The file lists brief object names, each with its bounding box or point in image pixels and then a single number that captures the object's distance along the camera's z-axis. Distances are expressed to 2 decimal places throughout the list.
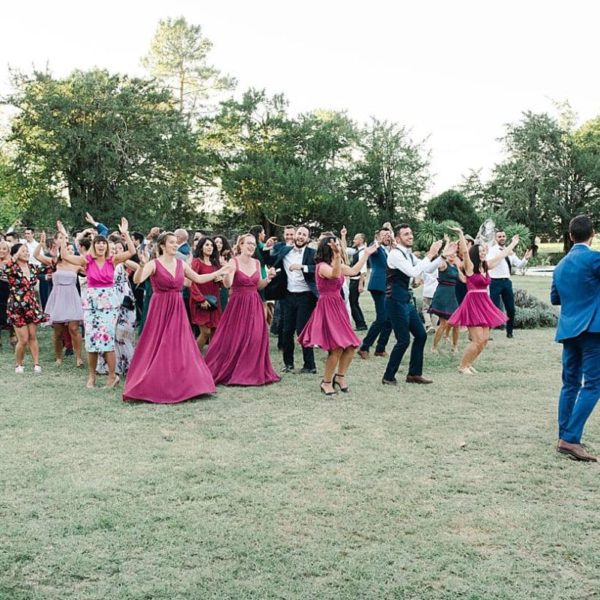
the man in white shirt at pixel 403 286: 7.89
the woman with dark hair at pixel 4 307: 11.65
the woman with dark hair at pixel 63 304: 9.77
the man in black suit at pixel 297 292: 9.08
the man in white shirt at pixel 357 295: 13.29
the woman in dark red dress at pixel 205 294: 9.65
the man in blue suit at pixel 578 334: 5.35
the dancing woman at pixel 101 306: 8.38
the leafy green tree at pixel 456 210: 38.09
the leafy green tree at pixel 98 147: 33.31
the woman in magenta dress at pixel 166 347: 7.49
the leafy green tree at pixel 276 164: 39.84
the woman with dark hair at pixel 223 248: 10.20
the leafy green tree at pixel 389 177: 47.75
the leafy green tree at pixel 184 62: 43.44
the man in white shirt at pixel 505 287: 12.07
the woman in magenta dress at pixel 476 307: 8.98
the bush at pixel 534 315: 13.70
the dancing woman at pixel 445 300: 10.88
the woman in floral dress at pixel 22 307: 9.21
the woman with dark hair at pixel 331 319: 7.65
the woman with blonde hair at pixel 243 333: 8.45
